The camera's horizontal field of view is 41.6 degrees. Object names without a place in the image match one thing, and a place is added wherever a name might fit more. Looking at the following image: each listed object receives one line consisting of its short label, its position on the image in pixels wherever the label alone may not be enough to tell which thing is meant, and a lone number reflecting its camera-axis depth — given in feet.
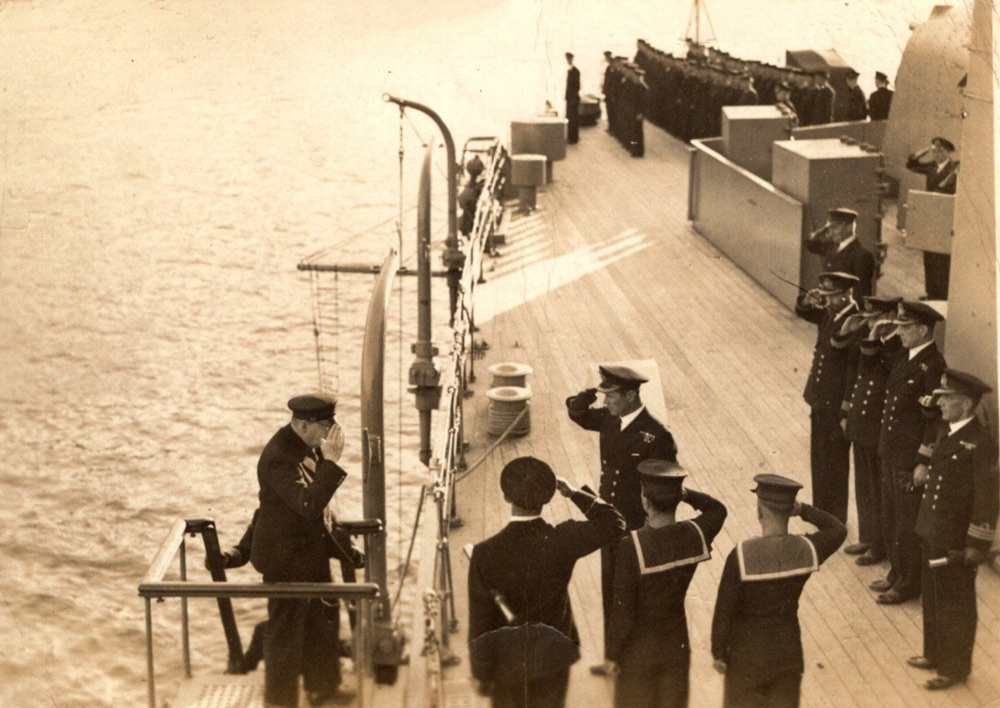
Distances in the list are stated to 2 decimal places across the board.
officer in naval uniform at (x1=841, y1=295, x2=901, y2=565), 21.44
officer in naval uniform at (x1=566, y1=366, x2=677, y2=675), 19.10
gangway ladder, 15.66
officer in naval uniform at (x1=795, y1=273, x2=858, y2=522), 22.75
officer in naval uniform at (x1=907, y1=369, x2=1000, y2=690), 18.33
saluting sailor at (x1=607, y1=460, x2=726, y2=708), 15.52
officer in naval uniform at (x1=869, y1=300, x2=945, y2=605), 20.20
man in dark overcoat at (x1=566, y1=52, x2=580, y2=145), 68.08
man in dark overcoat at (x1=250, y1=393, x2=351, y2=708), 17.06
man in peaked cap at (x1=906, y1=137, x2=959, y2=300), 34.81
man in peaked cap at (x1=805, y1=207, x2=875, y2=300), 28.73
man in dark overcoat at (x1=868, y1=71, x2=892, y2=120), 54.85
